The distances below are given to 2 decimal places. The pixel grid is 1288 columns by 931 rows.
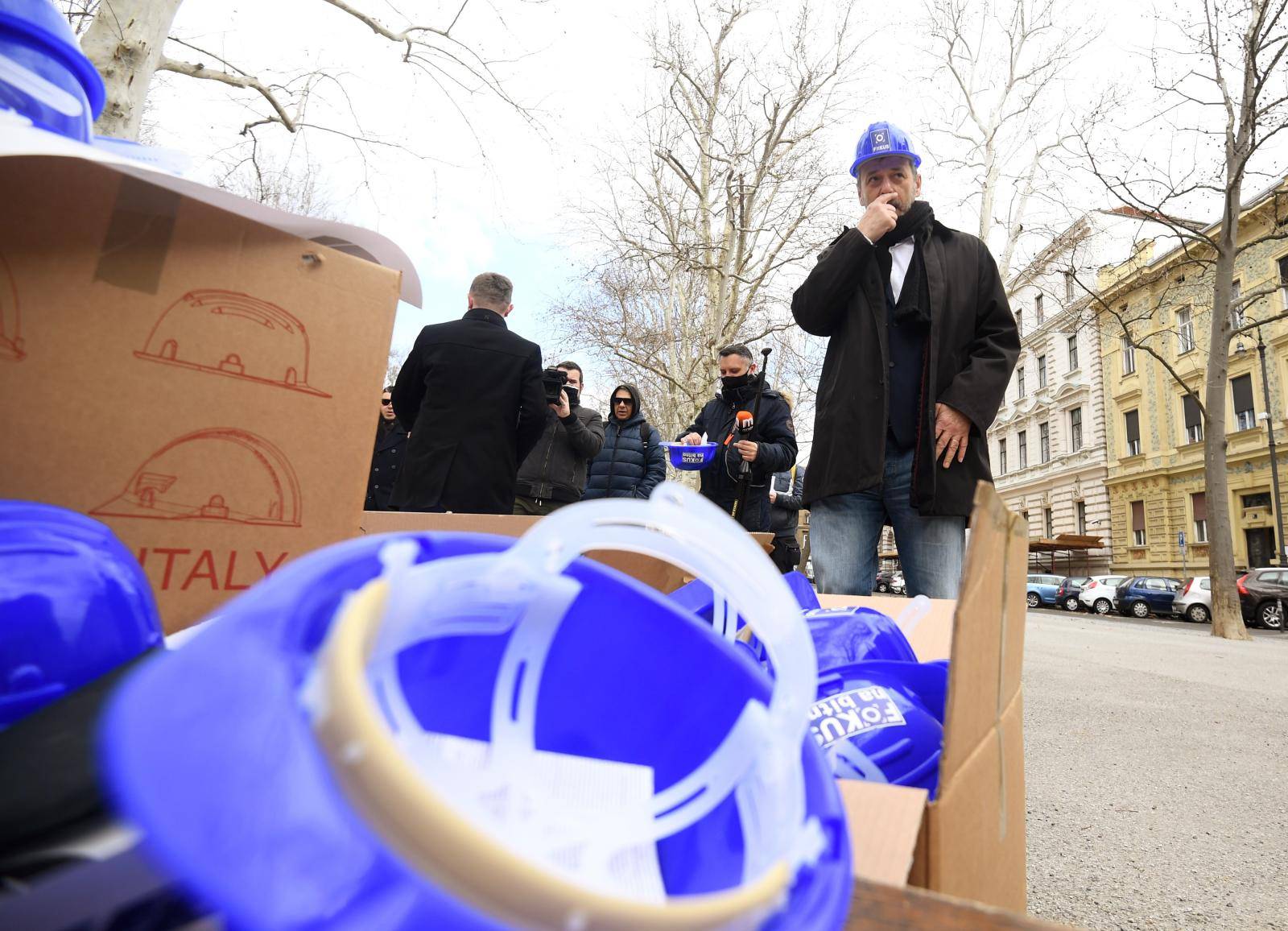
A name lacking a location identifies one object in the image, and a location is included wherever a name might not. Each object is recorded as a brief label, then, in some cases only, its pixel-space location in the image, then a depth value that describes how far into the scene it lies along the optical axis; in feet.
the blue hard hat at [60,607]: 1.86
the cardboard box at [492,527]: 4.89
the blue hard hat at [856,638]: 3.62
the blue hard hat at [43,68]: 2.87
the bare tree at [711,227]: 38.19
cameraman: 13.61
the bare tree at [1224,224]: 28.66
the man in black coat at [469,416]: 9.73
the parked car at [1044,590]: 72.69
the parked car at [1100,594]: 63.36
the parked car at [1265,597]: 43.60
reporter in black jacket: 12.32
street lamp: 52.49
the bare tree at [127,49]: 10.48
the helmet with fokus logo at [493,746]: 0.93
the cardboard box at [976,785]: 2.00
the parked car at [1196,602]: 51.42
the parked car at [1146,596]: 55.88
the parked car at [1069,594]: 69.82
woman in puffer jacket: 14.99
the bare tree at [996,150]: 38.73
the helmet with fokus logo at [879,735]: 2.74
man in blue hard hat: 6.57
